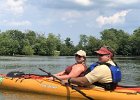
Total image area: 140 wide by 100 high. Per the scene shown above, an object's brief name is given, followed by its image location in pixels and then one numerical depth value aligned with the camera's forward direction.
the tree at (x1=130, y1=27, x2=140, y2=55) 51.90
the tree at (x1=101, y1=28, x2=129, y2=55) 53.84
